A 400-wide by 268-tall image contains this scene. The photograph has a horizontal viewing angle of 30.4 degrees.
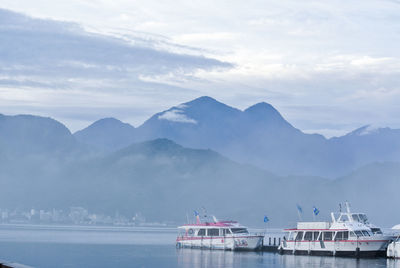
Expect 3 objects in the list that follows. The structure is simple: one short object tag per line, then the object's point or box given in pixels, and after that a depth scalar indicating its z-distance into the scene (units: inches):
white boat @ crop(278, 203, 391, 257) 3988.7
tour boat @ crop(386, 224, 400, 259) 3777.1
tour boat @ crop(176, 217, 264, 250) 4968.0
